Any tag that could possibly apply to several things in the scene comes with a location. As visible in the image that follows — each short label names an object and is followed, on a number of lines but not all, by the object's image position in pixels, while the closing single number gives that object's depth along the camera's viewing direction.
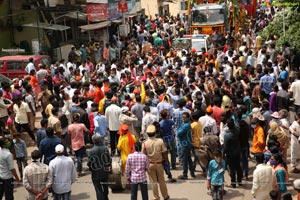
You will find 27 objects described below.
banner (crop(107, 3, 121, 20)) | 29.69
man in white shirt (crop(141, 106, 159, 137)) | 11.91
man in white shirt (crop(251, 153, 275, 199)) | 8.78
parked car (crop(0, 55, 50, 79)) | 20.31
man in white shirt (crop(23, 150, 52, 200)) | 8.96
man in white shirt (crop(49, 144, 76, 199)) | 9.18
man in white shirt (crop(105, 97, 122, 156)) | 12.64
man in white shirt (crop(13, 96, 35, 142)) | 13.77
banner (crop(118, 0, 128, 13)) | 27.98
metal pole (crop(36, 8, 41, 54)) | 25.95
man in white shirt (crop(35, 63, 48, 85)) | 17.95
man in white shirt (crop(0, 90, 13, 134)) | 13.83
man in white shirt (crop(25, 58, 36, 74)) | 19.05
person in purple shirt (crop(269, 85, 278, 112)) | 13.30
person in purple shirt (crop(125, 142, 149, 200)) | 9.37
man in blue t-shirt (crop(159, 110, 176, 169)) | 11.57
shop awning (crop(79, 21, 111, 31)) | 28.08
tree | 18.98
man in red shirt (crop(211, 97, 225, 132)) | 12.15
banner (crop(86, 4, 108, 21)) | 27.59
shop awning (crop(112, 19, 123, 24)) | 30.79
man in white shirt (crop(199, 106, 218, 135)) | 11.30
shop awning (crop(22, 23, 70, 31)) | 26.98
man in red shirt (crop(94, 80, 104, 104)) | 14.48
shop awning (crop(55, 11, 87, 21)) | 29.36
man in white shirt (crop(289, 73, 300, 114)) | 14.05
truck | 27.80
